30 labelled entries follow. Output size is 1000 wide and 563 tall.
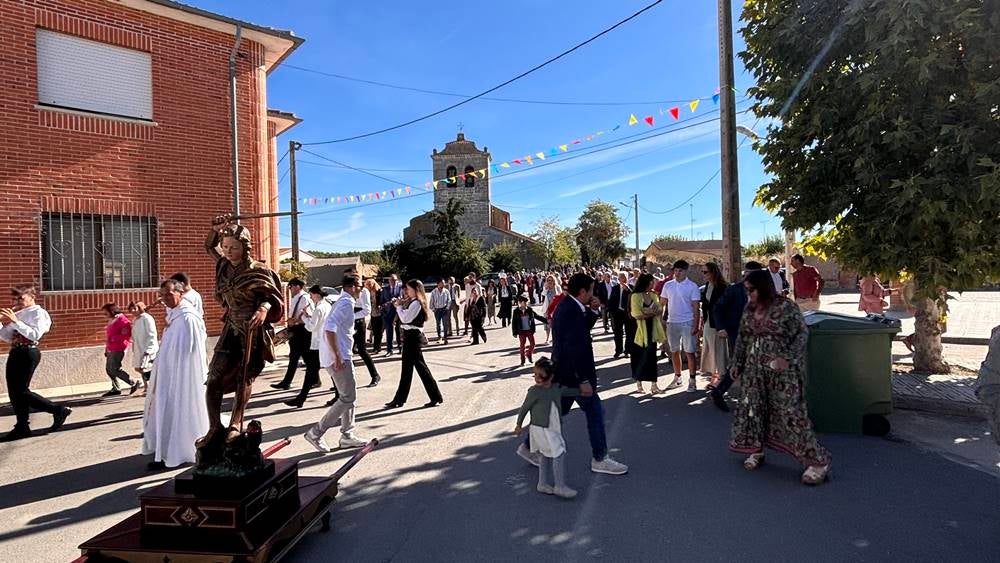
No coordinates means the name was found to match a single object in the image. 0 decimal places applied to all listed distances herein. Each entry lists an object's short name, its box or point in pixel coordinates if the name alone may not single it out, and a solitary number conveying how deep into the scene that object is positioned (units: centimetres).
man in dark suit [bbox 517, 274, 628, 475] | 472
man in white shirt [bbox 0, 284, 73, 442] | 636
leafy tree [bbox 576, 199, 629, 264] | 5909
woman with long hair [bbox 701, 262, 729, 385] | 762
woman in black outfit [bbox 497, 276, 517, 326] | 1705
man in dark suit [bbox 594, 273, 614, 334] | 1223
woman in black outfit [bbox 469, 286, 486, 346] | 1411
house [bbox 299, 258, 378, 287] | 4378
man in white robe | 532
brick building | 947
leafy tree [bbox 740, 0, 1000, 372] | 625
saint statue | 376
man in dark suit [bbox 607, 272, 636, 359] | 1079
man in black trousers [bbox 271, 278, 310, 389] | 877
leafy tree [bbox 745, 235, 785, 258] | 4953
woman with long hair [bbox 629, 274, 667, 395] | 785
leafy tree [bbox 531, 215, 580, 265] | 5634
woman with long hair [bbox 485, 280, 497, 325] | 1967
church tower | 5971
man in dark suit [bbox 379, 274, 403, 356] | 1288
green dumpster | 587
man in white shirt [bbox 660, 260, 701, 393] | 790
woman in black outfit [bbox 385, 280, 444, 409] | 755
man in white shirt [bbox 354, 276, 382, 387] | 909
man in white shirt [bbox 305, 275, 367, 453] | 566
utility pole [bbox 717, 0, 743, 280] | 945
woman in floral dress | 458
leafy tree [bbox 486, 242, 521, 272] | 5241
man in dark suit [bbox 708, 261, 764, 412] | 689
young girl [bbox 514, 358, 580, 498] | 440
